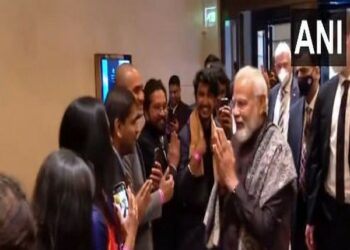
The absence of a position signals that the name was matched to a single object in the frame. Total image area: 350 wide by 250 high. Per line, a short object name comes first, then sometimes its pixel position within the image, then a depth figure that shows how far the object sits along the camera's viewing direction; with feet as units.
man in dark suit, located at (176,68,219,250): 9.05
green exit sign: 21.40
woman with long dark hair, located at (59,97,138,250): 5.64
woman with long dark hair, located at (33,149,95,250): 4.67
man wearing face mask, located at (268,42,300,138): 12.88
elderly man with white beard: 7.15
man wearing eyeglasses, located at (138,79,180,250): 9.32
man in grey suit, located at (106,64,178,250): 7.62
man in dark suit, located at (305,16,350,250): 9.04
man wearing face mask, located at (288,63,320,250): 11.11
